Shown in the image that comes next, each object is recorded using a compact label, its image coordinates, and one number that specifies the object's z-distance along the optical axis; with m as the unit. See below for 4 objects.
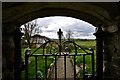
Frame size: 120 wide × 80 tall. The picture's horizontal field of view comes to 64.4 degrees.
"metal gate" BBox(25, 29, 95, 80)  1.38
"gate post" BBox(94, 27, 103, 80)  1.48
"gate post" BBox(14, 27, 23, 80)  1.49
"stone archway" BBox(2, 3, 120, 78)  1.27
